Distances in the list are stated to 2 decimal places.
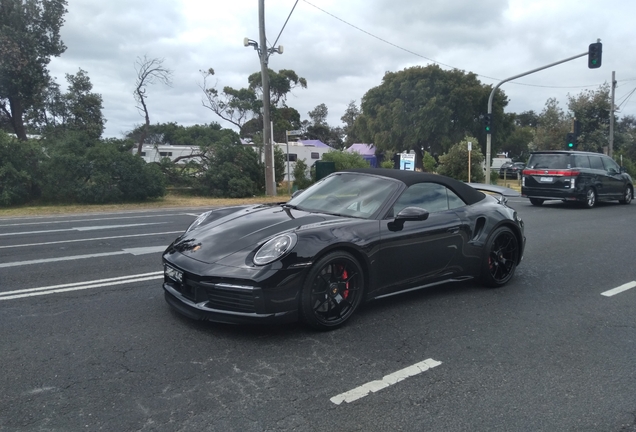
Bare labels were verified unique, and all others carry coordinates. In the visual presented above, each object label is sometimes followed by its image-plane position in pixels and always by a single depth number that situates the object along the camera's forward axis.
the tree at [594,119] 41.84
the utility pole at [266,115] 21.56
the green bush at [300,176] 24.97
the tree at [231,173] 22.12
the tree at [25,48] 21.02
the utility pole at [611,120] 33.98
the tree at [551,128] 42.72
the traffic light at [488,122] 23.22
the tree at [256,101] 46.66
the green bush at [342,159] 25.31
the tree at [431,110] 45.03
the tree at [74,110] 28.11
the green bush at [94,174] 17.92
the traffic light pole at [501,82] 19.87
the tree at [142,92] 24.58
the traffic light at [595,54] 19.20
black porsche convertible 4.10
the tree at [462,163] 29.36
